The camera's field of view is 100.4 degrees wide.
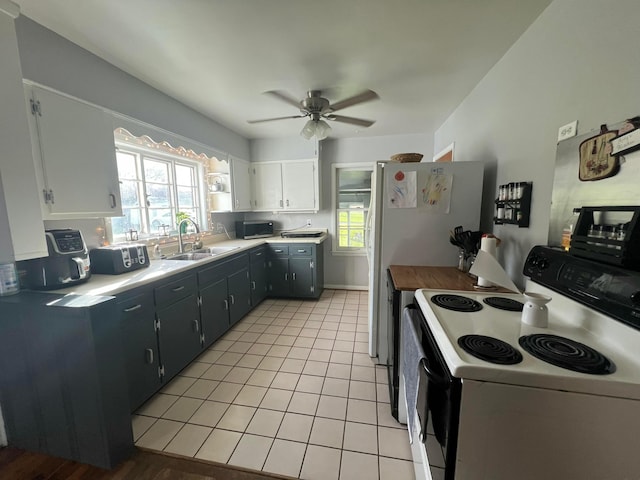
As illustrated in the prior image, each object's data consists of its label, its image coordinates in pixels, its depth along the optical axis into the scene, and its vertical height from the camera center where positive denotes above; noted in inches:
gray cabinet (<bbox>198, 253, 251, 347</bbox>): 96.9 -34.9
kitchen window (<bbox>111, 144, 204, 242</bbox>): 93.7 +7.4
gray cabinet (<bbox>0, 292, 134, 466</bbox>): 53.5 -35.3
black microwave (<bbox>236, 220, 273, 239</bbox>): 153.6 -12.1
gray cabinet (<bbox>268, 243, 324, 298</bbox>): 148.3 -34.4
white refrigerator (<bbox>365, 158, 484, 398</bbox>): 78.0 -1.3
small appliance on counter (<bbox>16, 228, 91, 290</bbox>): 60.5 -12.8
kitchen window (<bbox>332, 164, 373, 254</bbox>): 164.2 +2.6
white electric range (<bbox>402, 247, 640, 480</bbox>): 26.1 -19.7
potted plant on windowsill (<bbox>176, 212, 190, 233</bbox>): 113.5 -3.8
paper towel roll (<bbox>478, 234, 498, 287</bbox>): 62.3 -8.5
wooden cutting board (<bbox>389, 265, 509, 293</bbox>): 61.7 -18.1
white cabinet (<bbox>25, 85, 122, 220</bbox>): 60.3 +13.2
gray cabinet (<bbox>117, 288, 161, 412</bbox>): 65.4 -34.6
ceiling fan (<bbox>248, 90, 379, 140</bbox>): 88.4 +34.8
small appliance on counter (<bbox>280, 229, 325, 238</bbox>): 156.2 -15.0
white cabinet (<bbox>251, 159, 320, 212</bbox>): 157.0 +13.8
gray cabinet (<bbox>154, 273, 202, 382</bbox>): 76.9 -35.4
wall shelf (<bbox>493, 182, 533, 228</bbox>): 60.3 +0.3
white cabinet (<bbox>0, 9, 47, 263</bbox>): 51.6 +8.9
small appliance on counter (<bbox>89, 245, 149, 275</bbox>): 74.7 -14.2
